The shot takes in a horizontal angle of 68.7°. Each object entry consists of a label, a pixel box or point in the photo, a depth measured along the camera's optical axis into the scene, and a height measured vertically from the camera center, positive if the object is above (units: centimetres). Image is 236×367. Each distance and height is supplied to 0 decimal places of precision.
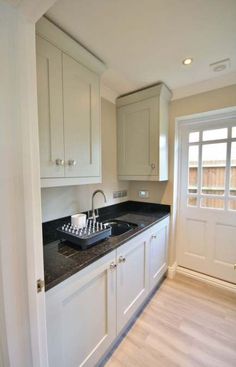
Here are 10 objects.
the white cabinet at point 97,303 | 86 -84
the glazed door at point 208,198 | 196 -33
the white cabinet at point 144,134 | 183 +43
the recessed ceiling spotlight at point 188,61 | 142 +93
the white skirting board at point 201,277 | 201 -133
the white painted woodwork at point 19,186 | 58 -5
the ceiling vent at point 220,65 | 147 +93
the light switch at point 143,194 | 230 -29
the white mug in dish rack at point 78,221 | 135 -38
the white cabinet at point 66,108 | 103 +44
